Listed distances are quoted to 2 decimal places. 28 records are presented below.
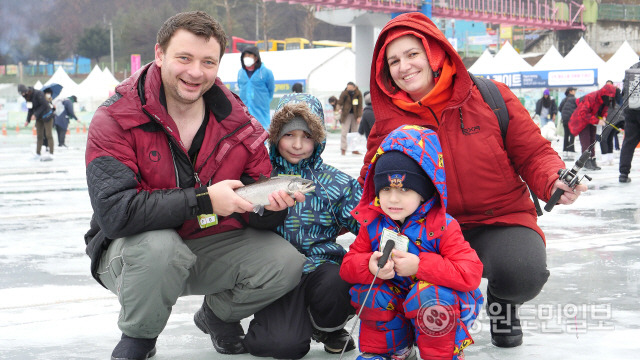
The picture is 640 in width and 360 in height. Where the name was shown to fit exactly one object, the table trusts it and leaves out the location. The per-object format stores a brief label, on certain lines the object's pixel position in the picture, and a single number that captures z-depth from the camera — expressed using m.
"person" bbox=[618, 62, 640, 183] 9.28
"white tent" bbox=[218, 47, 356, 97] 29.70
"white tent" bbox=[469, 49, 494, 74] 27.92
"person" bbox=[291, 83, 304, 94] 13.10
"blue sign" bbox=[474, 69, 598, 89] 24.06
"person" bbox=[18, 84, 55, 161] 15.20
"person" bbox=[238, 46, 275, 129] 10.75
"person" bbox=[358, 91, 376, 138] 14.23
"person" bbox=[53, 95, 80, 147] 20.34
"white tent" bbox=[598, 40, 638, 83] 24.19
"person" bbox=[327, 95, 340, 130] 27.77
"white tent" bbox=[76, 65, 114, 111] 34.81
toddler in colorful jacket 2.58
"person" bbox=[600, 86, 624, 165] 11.75
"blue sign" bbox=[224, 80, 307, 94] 29.39
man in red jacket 2.69
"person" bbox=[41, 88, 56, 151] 15.64
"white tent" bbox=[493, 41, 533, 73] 27.42
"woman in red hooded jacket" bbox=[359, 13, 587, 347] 3.03
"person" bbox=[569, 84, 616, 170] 11.66
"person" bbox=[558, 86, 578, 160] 14.45
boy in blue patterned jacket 2.99
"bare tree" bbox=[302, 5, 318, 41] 60.78
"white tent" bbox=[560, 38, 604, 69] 24.44
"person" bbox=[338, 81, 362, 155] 16.61
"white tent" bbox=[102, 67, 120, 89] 35.80
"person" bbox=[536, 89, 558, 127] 20.44
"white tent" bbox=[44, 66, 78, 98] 34.83
